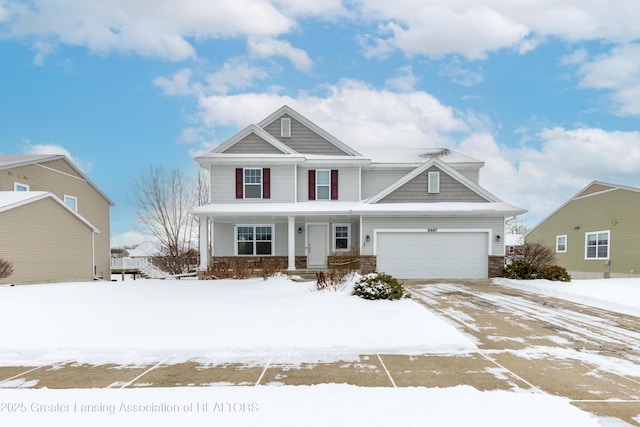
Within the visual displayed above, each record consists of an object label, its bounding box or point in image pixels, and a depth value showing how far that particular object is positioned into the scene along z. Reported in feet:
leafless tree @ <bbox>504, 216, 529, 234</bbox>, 137.77
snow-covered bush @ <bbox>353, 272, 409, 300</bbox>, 26.30
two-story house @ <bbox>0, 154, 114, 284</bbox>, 41.42
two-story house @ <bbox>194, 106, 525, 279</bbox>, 47.09
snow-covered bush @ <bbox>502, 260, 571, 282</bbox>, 43.14
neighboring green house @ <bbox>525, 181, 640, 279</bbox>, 53.47
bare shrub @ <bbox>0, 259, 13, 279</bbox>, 35.86
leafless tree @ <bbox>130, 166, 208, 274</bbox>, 71.92
